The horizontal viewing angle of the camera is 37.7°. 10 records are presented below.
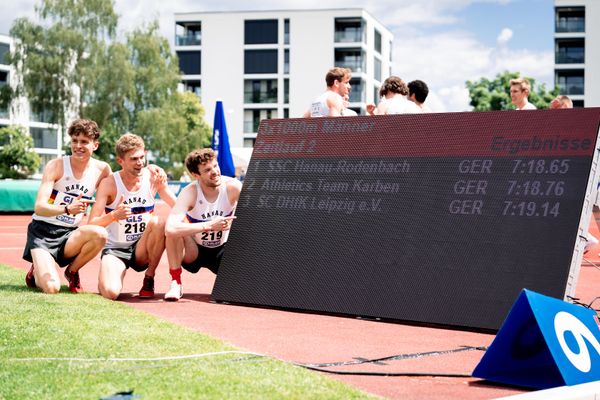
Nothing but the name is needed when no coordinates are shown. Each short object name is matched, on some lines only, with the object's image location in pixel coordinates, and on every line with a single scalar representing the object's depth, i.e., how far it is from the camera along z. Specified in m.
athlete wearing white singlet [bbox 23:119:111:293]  8.05
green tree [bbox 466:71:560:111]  72.31
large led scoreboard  6.54
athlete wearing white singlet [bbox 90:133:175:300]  8.08
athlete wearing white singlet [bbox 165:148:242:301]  8.03
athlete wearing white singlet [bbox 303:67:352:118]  9.53
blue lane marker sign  4.67
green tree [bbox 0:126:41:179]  68.69
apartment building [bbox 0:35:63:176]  84.59
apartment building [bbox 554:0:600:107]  74.62
